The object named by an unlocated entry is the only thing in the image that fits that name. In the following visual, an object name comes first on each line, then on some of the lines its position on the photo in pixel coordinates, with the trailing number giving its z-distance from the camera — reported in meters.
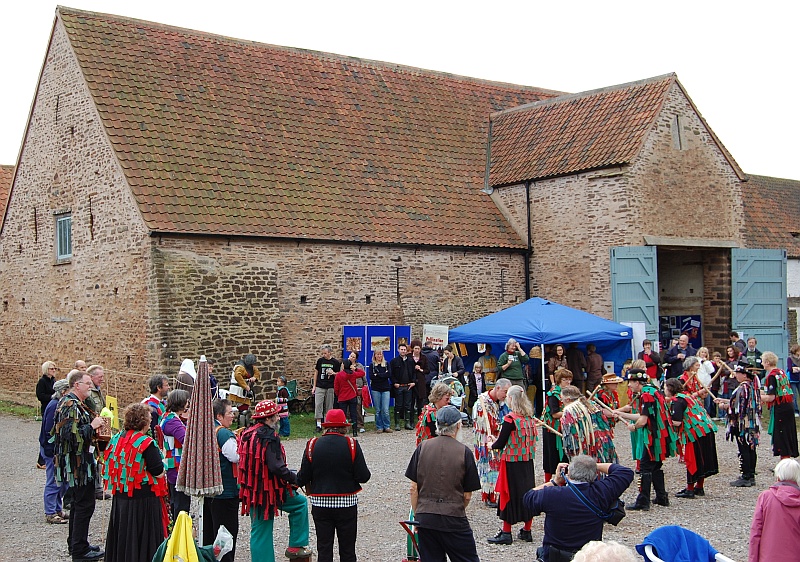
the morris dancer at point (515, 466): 9.63
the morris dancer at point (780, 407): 12.80
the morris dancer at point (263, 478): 8.10
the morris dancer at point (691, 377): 13.61
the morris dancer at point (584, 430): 10.01
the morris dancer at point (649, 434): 11.09
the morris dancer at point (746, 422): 12.55
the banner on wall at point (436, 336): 20.22
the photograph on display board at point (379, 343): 20.48
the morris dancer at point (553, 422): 11.14
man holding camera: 6.62
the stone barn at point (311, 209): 19.09
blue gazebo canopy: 18.39
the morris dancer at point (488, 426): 10.74
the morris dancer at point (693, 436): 11.55
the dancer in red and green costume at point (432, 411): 9.40
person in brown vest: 7.29
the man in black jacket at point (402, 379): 18.02
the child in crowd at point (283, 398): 16.86
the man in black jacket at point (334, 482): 7.77
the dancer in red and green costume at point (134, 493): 7.73
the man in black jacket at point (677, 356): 19.19
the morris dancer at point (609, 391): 11.81
